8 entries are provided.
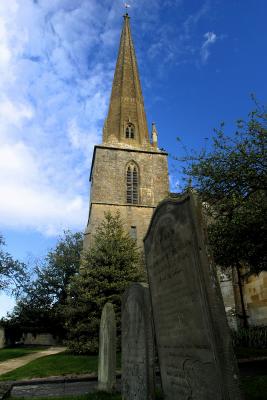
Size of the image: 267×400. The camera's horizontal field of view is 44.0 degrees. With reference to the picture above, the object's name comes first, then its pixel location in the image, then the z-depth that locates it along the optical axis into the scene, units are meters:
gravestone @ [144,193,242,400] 3.55
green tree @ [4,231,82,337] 32.75
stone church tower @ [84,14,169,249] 29.53
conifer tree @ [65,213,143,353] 15.50
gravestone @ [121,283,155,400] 5.78
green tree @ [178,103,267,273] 10.41
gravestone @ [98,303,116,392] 8.04
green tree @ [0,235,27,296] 25.30
